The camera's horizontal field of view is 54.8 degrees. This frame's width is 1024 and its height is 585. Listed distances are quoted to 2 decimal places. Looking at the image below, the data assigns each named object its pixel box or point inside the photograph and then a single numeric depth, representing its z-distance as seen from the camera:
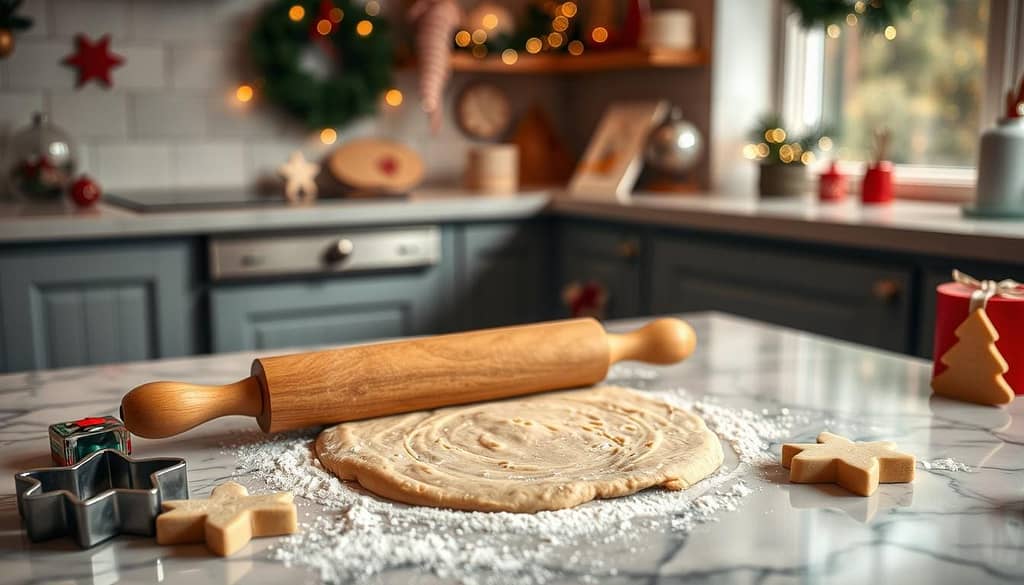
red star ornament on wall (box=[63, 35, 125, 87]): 2.68
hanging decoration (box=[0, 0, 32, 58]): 2.54
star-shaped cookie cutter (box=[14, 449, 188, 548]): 0.66
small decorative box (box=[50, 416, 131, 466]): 0.78
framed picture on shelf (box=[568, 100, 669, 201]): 2.71
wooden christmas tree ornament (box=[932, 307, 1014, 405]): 0.99
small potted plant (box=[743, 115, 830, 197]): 2.46
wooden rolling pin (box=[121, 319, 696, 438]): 0.84
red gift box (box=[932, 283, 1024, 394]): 1.00
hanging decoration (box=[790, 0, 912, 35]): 2.29
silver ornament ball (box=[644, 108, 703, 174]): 2.71
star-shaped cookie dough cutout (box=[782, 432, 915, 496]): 0.75
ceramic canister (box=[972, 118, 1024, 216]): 1.86
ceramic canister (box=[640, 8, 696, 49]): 2.71
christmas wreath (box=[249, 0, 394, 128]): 2.86
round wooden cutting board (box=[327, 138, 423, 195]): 2.82
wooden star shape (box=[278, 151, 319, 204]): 2.67
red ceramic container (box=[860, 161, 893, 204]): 2.24
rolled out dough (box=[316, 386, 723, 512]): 0.73
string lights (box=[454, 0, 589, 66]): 3.01
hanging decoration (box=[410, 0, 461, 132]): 2.83
